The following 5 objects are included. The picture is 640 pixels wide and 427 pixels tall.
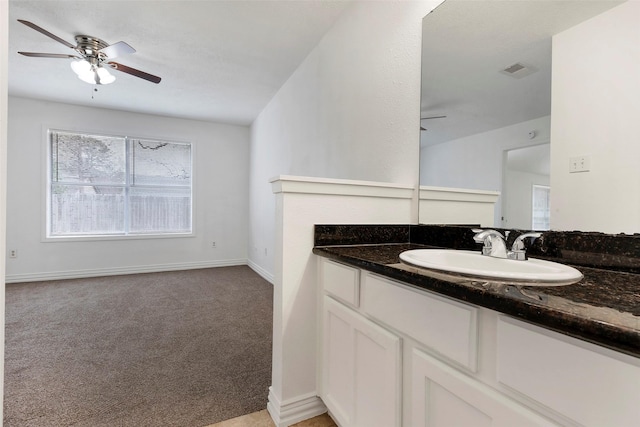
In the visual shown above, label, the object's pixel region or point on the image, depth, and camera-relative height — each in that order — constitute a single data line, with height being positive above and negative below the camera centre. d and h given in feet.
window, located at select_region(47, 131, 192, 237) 13.84 +1.04
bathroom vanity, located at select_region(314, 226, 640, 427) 1.53 -0.97
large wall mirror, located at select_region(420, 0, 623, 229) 3.35 +1.57
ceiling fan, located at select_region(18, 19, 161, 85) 7.85 +4.17
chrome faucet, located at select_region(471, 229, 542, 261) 3.19 -0.39
